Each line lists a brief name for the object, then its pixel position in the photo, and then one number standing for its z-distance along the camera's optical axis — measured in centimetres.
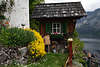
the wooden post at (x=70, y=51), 501
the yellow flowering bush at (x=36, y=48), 502
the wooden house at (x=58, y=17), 766
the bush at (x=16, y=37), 455
